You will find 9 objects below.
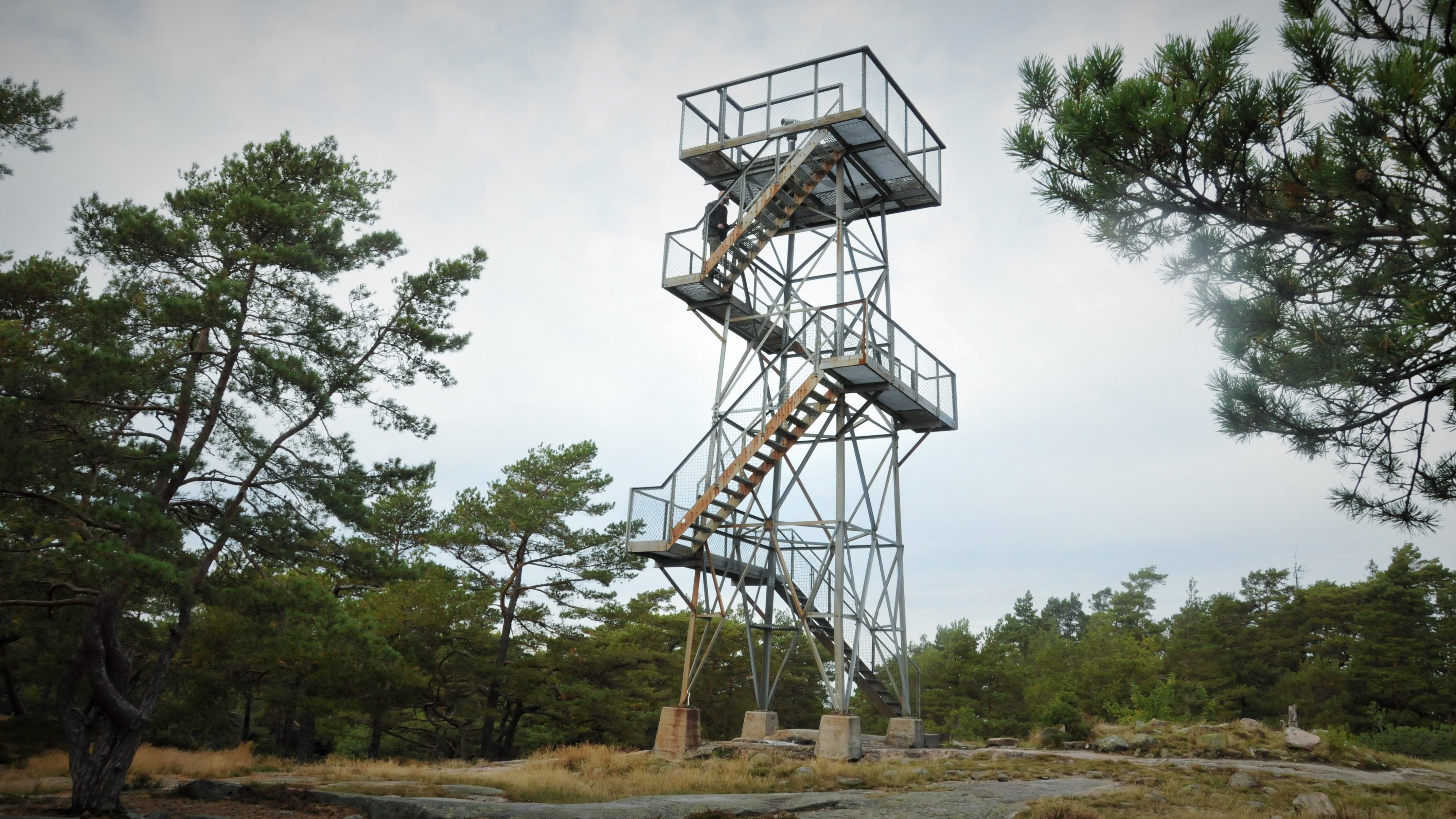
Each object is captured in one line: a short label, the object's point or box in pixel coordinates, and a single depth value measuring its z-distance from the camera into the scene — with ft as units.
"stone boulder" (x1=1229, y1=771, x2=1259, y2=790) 44.21
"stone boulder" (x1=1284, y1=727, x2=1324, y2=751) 65.87
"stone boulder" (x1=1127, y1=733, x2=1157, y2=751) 66.03
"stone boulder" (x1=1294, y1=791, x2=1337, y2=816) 35.42
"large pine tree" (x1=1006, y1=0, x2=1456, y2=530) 24.61
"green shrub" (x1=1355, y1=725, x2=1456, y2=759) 108.06
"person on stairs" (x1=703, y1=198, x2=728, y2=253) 69.41
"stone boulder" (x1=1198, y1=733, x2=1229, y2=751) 64.08
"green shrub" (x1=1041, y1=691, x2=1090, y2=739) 76.38
